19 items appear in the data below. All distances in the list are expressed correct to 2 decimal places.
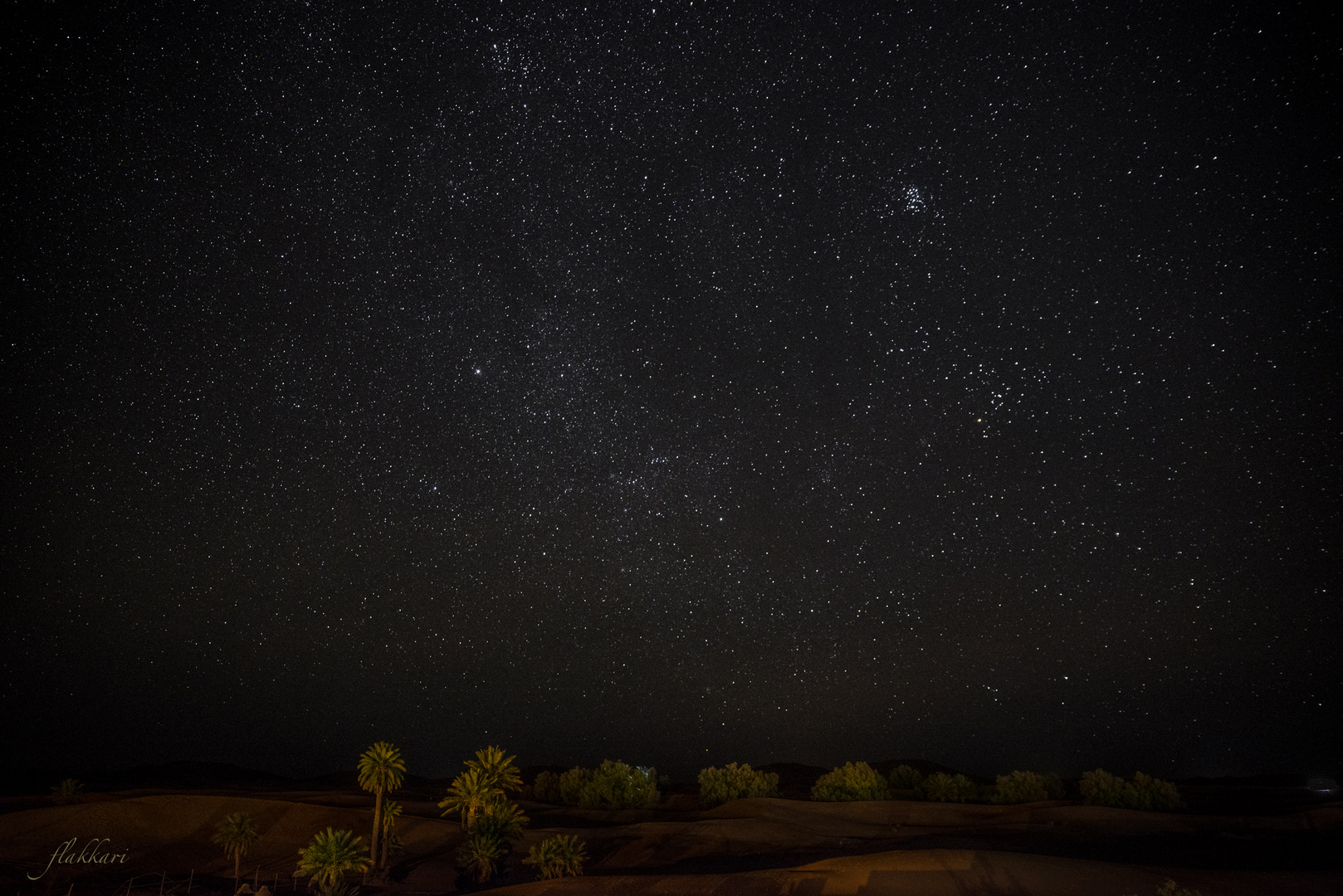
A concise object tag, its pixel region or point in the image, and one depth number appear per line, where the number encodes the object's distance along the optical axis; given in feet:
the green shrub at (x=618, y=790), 199.93
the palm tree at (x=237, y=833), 114.52
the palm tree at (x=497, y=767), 128.57
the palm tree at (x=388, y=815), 123.85
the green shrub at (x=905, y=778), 221.87
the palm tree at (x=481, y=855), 113.19
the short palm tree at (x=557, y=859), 109.70
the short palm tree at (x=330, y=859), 99.55
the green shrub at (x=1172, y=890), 71.82
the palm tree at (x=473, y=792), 122.83
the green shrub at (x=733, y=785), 206.39
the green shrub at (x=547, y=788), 216.95
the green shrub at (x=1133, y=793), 168.45
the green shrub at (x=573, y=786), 208.03
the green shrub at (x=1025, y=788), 191.31
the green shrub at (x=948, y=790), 197.67
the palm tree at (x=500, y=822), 116.26
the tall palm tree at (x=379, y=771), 122.01
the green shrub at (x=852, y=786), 197.06
